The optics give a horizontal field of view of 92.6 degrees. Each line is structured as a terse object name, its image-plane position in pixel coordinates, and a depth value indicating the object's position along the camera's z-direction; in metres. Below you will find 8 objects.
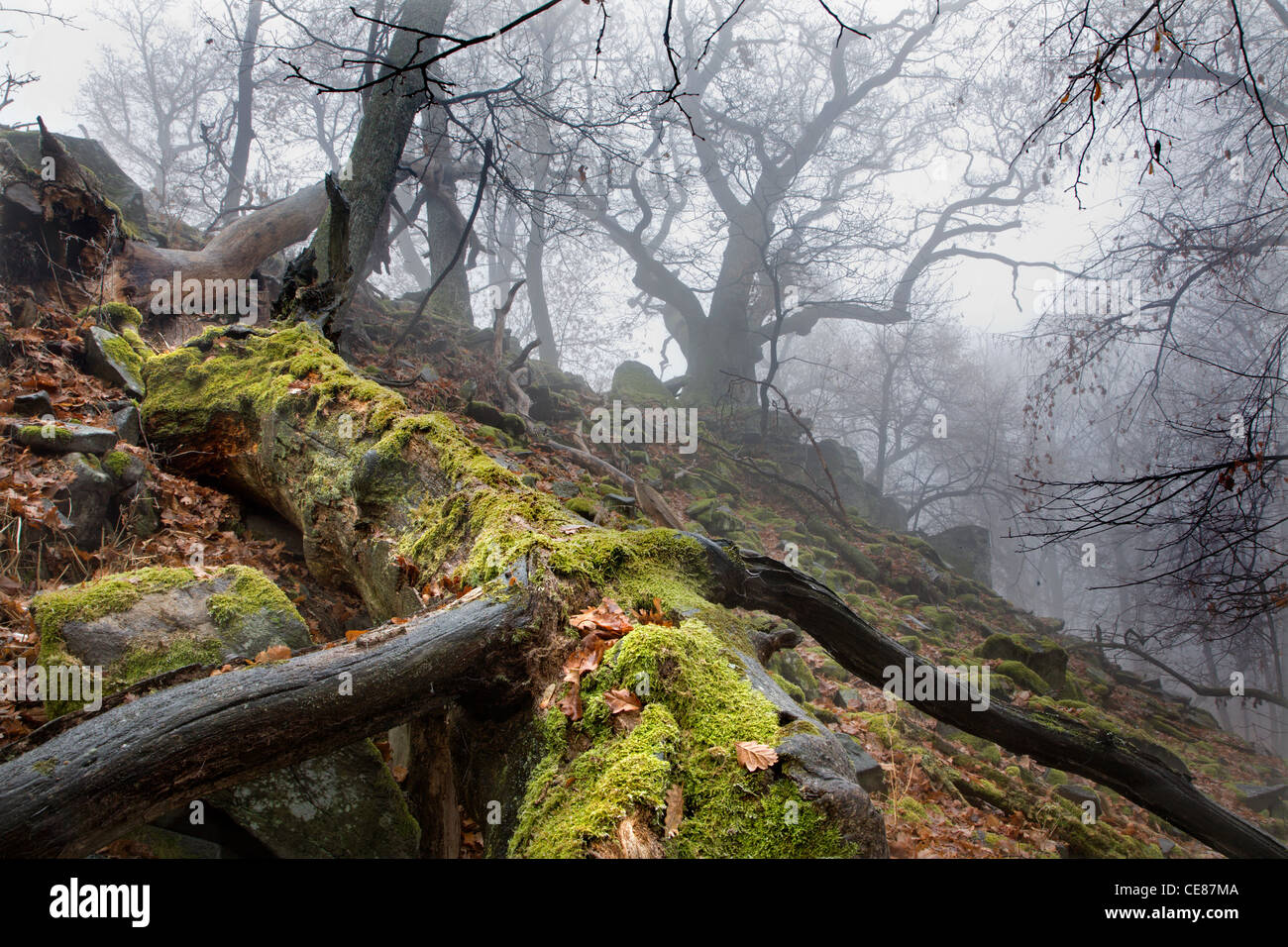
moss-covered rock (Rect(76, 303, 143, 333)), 6.26
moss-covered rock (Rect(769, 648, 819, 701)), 5.87
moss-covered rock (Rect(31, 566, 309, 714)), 2.68
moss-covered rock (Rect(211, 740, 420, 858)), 2.50
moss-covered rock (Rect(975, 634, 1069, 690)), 8.28
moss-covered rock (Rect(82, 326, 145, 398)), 5.36
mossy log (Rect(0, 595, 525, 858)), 1.56
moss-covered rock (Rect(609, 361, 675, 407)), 17.73
